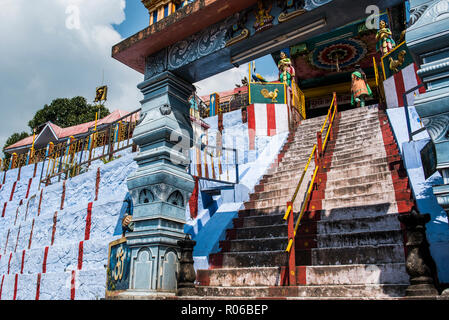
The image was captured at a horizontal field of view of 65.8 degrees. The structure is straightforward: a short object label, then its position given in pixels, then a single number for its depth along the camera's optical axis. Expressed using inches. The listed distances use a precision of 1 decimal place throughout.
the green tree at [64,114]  1325.0
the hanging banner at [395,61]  421.7
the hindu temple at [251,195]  143.9
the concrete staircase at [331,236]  156.4
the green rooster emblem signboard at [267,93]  517.7
